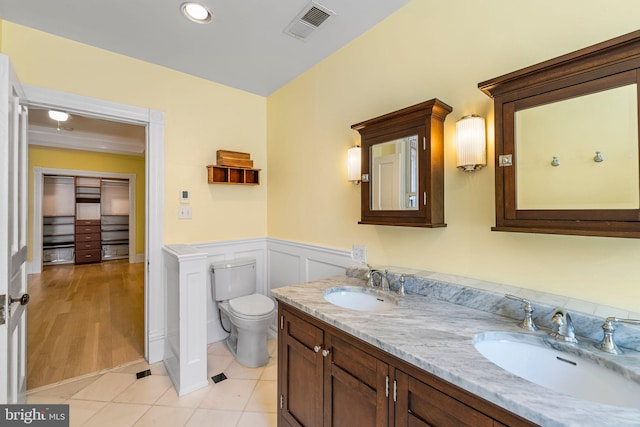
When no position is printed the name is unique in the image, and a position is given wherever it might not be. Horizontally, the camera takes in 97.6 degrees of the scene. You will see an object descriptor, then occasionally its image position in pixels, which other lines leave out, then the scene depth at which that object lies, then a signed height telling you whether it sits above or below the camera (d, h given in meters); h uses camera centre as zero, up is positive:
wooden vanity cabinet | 0.80 -0.63
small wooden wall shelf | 2.65 +0.40
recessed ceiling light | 1.69 +1.27
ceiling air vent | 1.71 +1.26
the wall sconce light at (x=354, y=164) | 1.92 +0.35
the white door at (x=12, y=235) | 1.11 -0.09
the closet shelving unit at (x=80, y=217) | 6.16 -0.03
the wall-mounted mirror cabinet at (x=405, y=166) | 1.45 +0.27
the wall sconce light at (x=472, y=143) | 1.32 +0.34
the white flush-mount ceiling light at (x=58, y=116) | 3.38 +1.23
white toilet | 2.26 -0.78
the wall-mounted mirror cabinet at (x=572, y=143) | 0.91 +0.26
